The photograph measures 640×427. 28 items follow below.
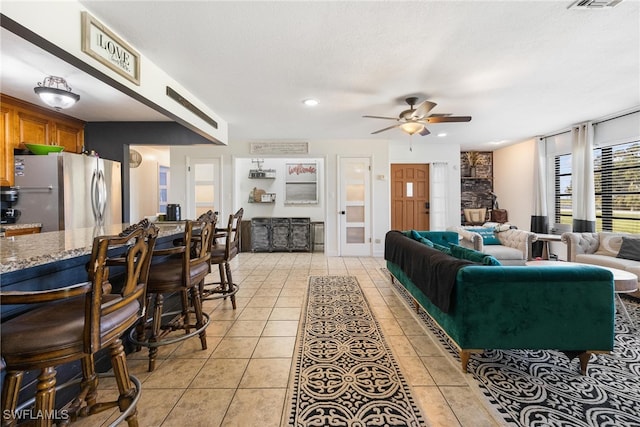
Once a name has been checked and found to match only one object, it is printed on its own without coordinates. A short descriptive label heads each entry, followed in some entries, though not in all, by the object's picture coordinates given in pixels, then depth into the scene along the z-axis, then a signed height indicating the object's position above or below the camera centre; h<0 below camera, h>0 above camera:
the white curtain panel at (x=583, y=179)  4.77 +0.49
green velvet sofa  1.83 -0.65
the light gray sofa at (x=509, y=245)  4.15 -0.55
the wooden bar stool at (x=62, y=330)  1.00 -0.45
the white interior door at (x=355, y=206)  6.15 +0.08
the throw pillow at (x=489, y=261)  2.02 -0.37
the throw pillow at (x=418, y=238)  3.07 -0.34
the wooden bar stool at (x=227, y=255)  2.90 -0.45
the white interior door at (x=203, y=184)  6.08 +0.57
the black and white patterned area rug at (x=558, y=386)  1.52 -1.10
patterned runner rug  1.53 -1.09
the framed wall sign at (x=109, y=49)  1.91 +1.21
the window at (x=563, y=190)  5.66 +0.38
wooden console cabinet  6.62 -0.56
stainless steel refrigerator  3.59 +0.29
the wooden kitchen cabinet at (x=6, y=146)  3.44 +0.81
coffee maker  3.48 +0.12
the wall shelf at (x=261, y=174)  6.97 +0.90
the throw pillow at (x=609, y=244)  3.83 -0.49
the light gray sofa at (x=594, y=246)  3.67 -0.54
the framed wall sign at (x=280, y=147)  6.02 +1.34
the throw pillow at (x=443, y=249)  2.58 -0.39
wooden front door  6.90 +0.31
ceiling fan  3.53 +1.15
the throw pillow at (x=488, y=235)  4.63 -0.43
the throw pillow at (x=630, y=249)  3.46 -0.51
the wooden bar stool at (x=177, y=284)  1.96 -0.51
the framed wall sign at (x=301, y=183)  7.18 +0.68
